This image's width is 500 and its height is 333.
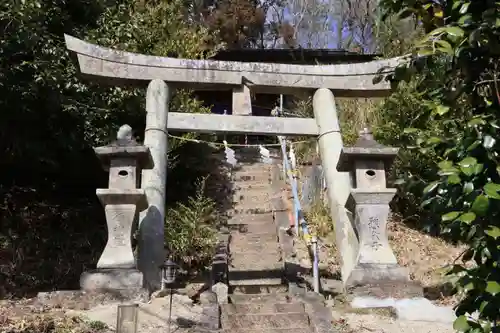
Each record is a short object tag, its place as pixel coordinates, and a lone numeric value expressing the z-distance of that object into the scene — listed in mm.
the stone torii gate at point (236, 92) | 8766
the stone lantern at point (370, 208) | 7574
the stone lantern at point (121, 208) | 7211
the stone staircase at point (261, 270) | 6703
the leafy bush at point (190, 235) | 10031
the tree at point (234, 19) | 21406
